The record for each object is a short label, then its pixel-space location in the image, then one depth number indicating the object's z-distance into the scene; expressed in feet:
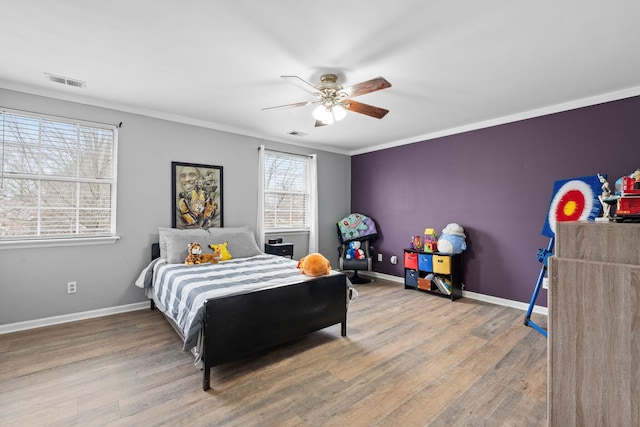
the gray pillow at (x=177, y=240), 11.34
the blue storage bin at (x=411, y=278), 15.08
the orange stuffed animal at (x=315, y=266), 9.33
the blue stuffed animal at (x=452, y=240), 13.83
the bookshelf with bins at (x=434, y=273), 13.73
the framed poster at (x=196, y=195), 12.87
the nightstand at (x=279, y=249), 14.90
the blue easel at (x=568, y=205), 9.02
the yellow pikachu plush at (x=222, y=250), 12.14
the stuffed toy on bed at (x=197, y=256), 11.19
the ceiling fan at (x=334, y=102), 8.59
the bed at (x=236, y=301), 7.09
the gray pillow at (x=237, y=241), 12.71
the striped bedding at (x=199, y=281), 7.41
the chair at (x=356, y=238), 16.93
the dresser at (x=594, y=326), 2.96
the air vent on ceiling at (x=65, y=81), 9.28
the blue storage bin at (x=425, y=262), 14.36
